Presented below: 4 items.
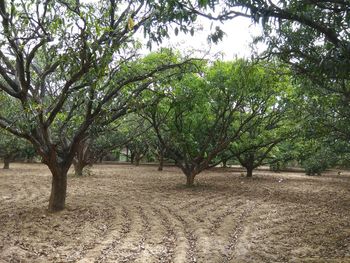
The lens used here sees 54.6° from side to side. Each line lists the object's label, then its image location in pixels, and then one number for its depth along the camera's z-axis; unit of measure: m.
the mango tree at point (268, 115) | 11.65
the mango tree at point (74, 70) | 5.16
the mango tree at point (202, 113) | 12.12
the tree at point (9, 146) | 19.90
